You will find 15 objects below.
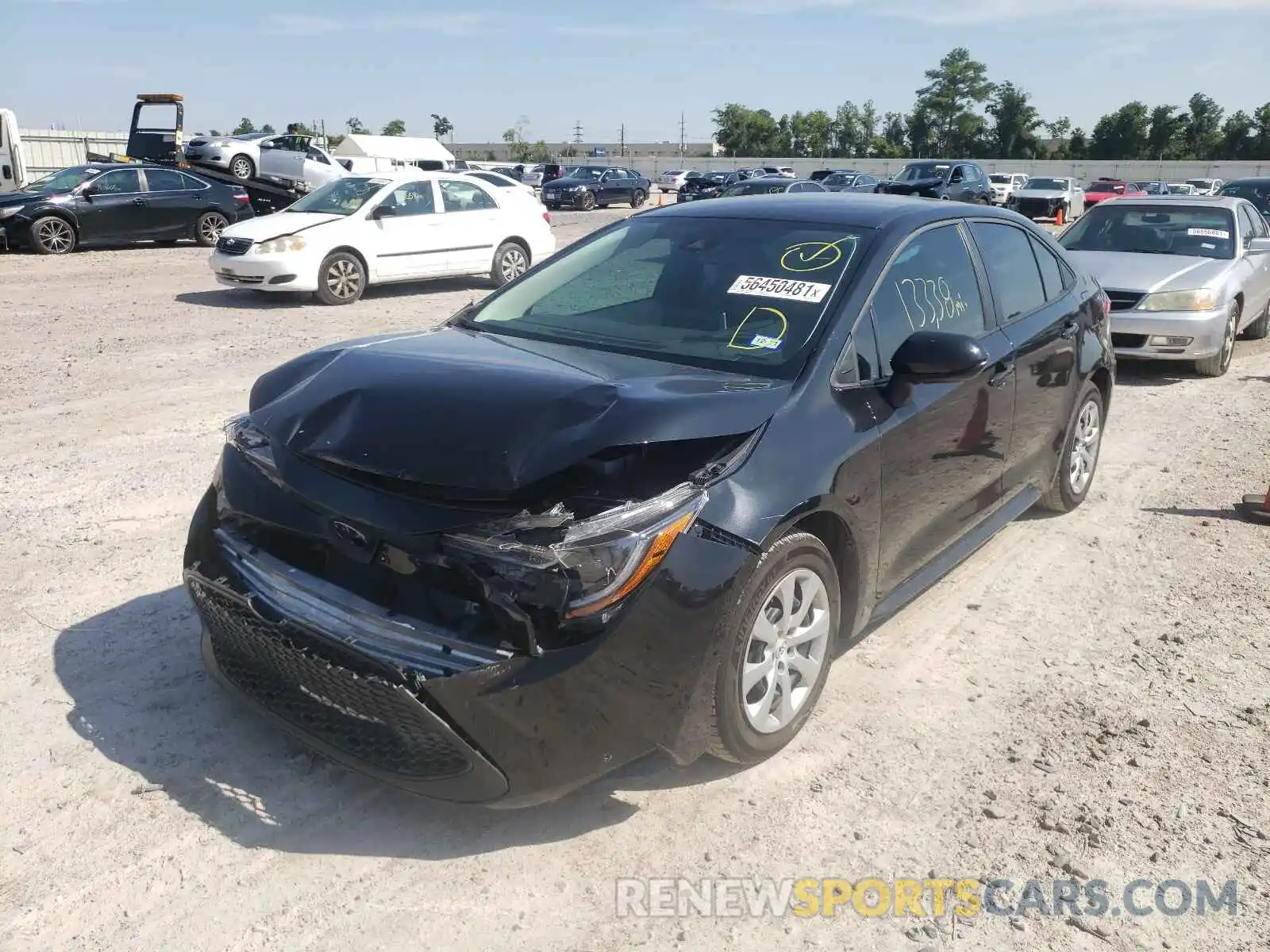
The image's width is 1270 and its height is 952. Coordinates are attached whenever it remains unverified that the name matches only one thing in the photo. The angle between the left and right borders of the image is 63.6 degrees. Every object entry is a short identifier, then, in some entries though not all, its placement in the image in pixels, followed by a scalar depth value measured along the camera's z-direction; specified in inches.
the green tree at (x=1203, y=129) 3061.0
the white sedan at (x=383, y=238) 478.3
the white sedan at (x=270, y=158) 951.0
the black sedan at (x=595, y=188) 1419.8
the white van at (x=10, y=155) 855.7
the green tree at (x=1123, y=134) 3117.6
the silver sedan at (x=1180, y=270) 348.8
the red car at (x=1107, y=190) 1402.6
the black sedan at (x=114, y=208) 663.8
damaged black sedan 104.6
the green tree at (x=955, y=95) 3663.9
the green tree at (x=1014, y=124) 3459.6
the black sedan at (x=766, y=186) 1074.7
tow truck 949.8
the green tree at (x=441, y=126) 4722.0
